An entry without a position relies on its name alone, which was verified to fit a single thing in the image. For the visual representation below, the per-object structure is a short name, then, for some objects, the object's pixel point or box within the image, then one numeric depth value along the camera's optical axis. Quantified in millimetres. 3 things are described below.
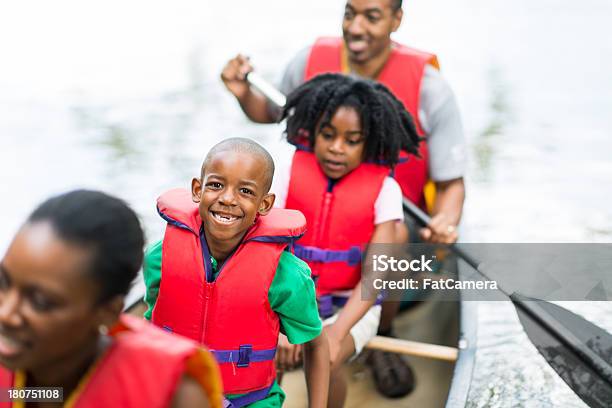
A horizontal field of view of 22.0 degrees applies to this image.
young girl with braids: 3576
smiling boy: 3001
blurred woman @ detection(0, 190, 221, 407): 2424
